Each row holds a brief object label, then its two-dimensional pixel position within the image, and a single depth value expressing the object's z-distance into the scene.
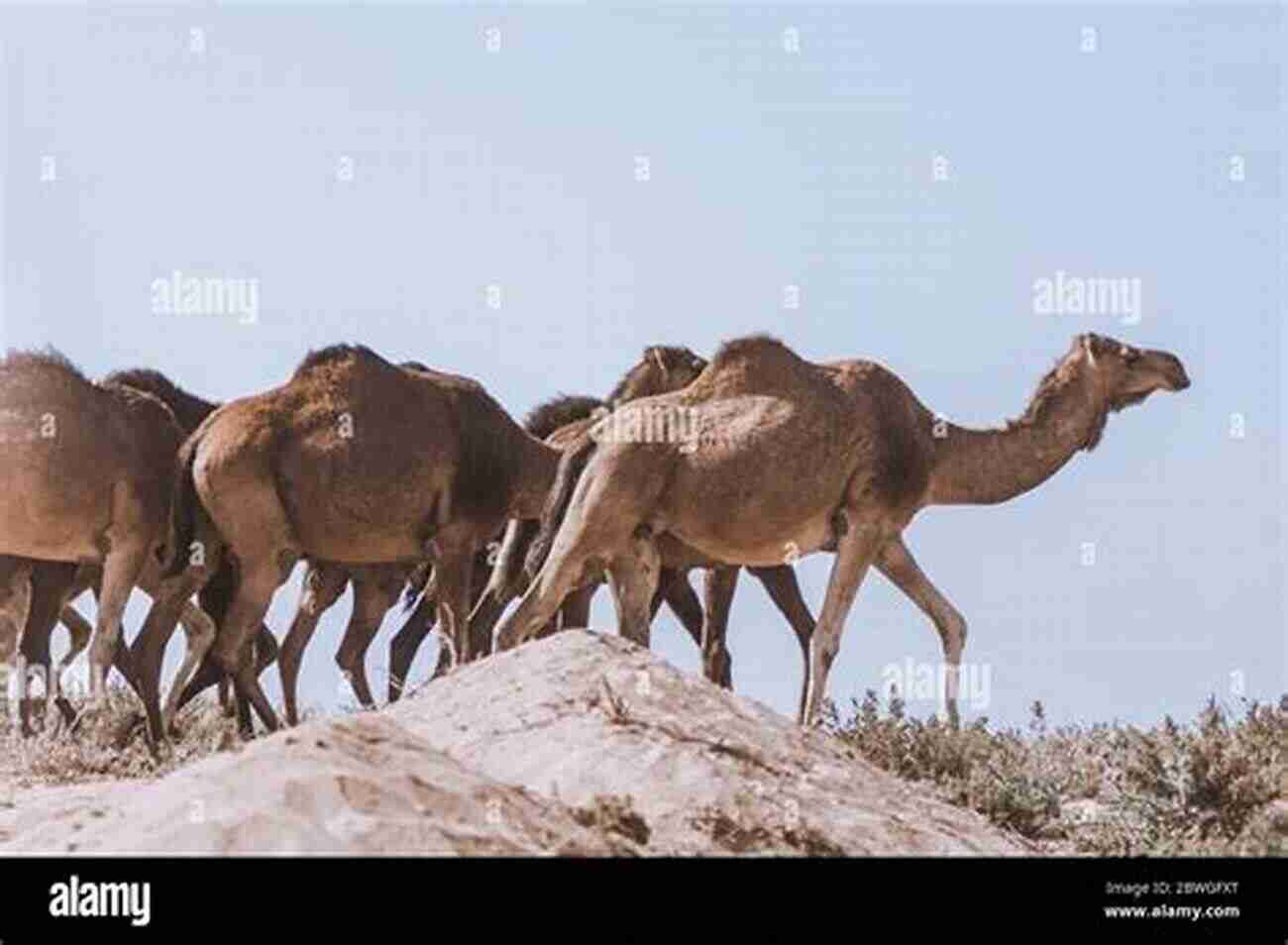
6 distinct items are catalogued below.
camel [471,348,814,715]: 22.89
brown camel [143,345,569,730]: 22.55
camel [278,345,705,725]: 24.70
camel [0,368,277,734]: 24.53
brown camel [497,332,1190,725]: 21.31
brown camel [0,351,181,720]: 23.23
